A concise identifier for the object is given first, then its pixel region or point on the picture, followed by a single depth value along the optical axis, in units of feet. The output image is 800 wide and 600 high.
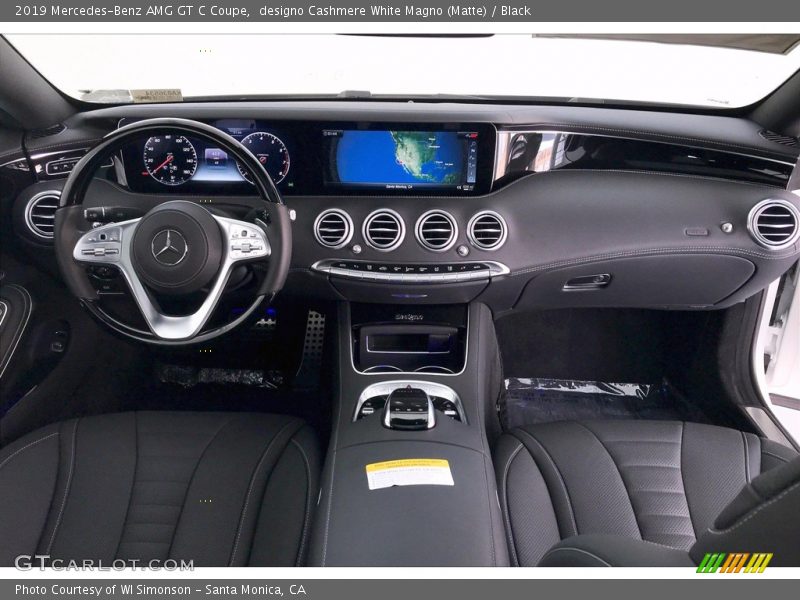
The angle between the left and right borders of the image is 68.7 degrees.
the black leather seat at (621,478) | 4.47
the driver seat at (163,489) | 4.34
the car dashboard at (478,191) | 5.60
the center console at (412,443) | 3.97
